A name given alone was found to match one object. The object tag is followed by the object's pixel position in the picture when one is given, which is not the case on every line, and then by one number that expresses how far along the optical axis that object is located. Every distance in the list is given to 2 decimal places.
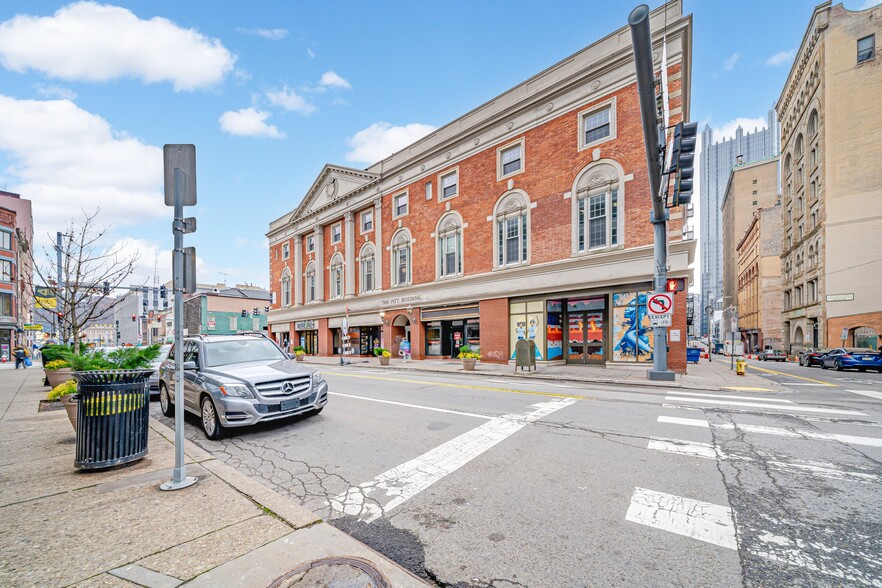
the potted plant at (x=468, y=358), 18.22
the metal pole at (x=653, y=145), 7.34
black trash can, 4.50
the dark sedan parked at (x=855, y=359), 20.89
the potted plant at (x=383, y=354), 22.59
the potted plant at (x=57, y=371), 11.55
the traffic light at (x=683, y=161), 9.64
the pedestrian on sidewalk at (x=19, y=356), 26.91
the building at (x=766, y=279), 66.31
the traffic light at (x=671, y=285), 13.92
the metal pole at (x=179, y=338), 4.16
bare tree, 9.70
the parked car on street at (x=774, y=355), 40.08
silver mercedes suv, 6.31
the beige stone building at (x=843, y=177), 33.81
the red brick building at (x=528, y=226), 17.11
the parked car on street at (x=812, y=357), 25.69
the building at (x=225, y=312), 59.81
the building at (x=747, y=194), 96.94
